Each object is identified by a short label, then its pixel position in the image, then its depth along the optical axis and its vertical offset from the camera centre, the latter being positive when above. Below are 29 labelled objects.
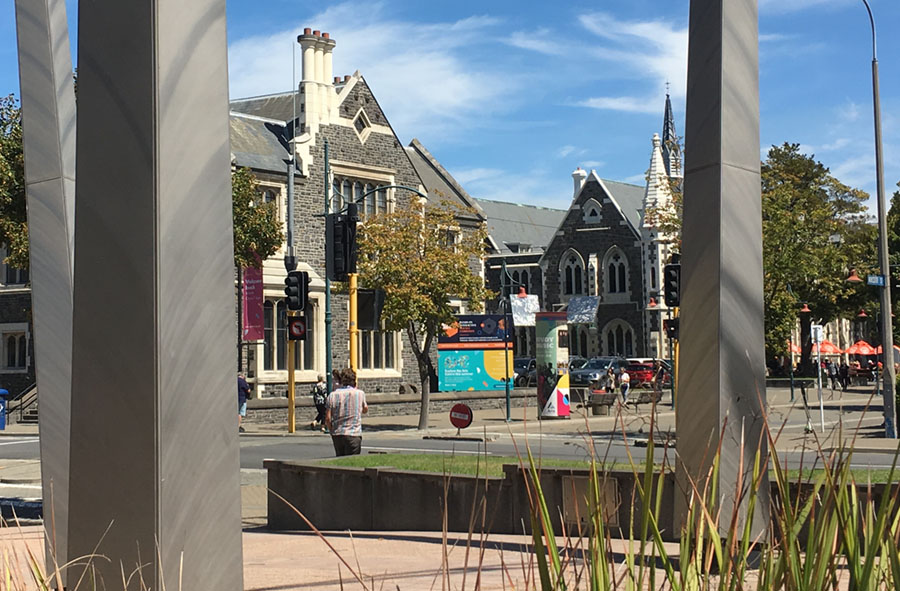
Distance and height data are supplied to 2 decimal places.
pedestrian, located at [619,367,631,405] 42.34 -1.27
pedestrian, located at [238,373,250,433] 28.93 -0.98
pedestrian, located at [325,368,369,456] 14.36 -0.78
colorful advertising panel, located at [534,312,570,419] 34.91 -0.49
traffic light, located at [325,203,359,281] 24.30 +2.27
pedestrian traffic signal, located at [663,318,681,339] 30.02 +0.51
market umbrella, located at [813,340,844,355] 46.41 -0.19
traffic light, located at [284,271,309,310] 27.12 +1.54
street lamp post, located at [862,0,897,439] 23.97 +0.94
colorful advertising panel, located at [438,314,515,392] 39.78 -0.12
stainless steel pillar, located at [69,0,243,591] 3.77 +0.19
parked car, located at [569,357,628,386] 54.94 -1.06
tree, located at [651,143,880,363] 41.22 +4.23
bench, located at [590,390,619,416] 36.41 -1.70
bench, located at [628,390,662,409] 37.38 -1.70
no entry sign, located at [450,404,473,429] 18.67 -1.05
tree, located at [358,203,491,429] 31.61 +2.28
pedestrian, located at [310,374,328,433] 31.38 -1.29
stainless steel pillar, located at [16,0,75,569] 6.15 +0.86
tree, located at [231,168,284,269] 32.44 +3.68
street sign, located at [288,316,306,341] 28.16 +0.65
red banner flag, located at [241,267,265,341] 33.84 +1.57
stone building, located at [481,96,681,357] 75.31 +5.49
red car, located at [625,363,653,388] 52.31 -1.21
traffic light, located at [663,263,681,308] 26.58 +1.48
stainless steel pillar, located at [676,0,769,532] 6.42 +0.59
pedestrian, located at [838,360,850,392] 54.97 -1.49
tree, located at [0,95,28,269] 23.97 +3.59
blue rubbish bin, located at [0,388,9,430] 31.34 -1.41
